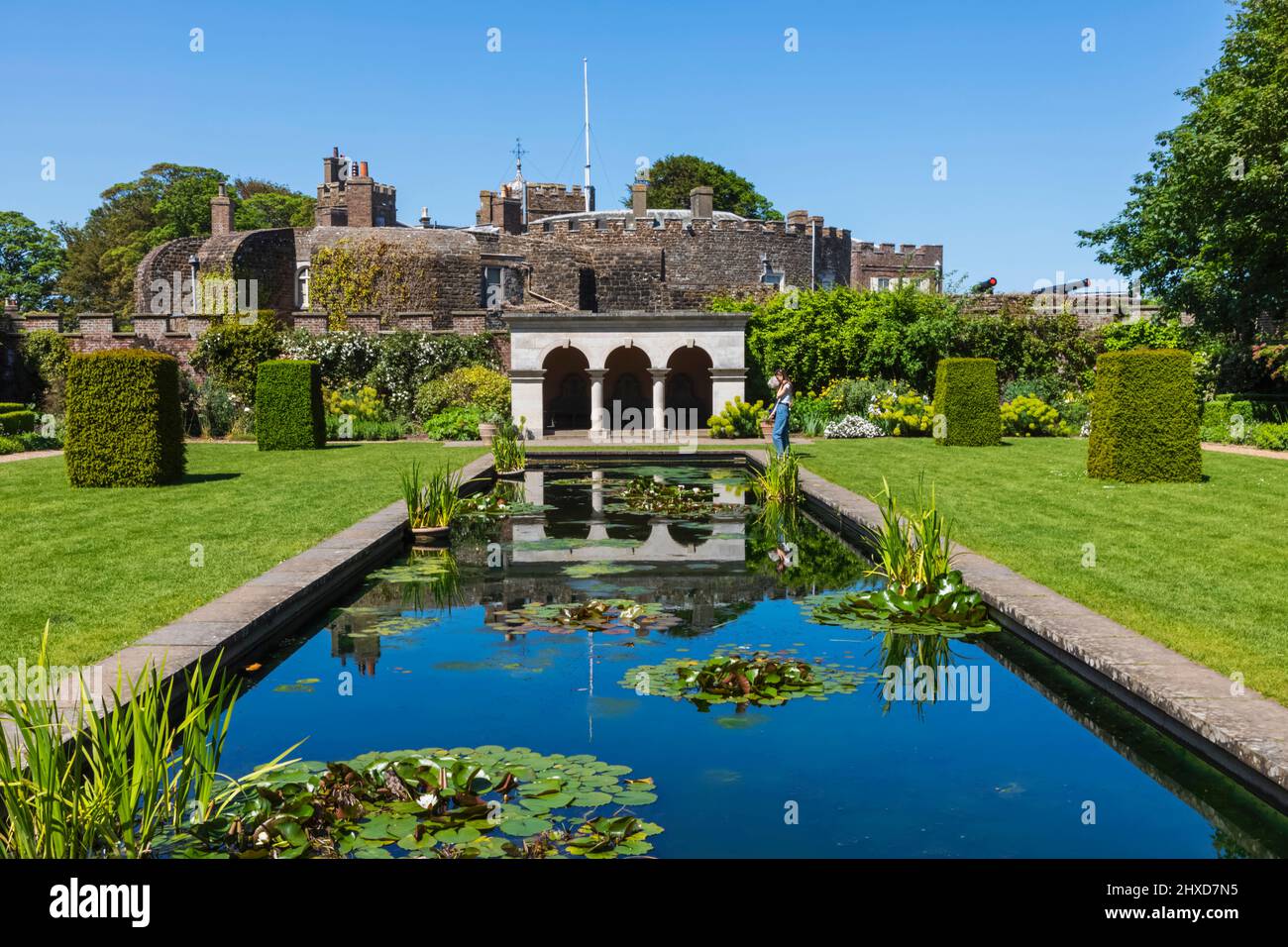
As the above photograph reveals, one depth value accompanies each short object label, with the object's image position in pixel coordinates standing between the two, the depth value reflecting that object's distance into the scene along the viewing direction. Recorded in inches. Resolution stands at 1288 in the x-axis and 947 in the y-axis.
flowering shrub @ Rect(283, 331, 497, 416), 1080.2
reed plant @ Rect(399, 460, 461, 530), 412.2
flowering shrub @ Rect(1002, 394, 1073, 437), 935.7
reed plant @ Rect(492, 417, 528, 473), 654.5
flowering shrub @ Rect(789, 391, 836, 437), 952.3
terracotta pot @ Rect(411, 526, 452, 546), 405.7
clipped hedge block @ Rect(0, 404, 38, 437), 831.8
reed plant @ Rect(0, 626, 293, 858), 129.4
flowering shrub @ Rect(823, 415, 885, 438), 926.4
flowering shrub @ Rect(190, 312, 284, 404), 1079.0
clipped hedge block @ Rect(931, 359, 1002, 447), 799.7
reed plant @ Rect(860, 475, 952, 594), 281.4
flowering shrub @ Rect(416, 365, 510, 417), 1029.8
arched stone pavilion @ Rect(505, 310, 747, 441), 959.6
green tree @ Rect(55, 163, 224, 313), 2144.4
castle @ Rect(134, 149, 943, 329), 1412.4
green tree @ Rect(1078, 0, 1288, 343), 766.5
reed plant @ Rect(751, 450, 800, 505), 517.7
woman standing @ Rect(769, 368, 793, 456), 610.6
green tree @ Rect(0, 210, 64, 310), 2265.0
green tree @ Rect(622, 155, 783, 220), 2135.8
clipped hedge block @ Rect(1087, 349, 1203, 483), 548.4
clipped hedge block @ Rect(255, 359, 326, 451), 794.2
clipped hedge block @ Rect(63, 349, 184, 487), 536.4
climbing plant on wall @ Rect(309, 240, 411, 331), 1408.7
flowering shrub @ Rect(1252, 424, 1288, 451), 740.0
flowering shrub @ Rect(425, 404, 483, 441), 938.1
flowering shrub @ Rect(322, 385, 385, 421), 1000.9
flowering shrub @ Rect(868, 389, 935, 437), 924.0
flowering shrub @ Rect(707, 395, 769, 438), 932.6
